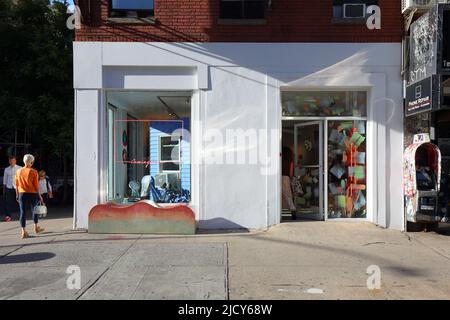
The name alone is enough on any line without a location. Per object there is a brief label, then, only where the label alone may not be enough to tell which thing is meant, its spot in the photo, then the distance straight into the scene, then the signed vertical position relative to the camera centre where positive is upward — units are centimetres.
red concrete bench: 952 -113
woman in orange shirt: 947 -46
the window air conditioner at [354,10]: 1023 +313
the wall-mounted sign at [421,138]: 952 +43
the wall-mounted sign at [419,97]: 873 +117
